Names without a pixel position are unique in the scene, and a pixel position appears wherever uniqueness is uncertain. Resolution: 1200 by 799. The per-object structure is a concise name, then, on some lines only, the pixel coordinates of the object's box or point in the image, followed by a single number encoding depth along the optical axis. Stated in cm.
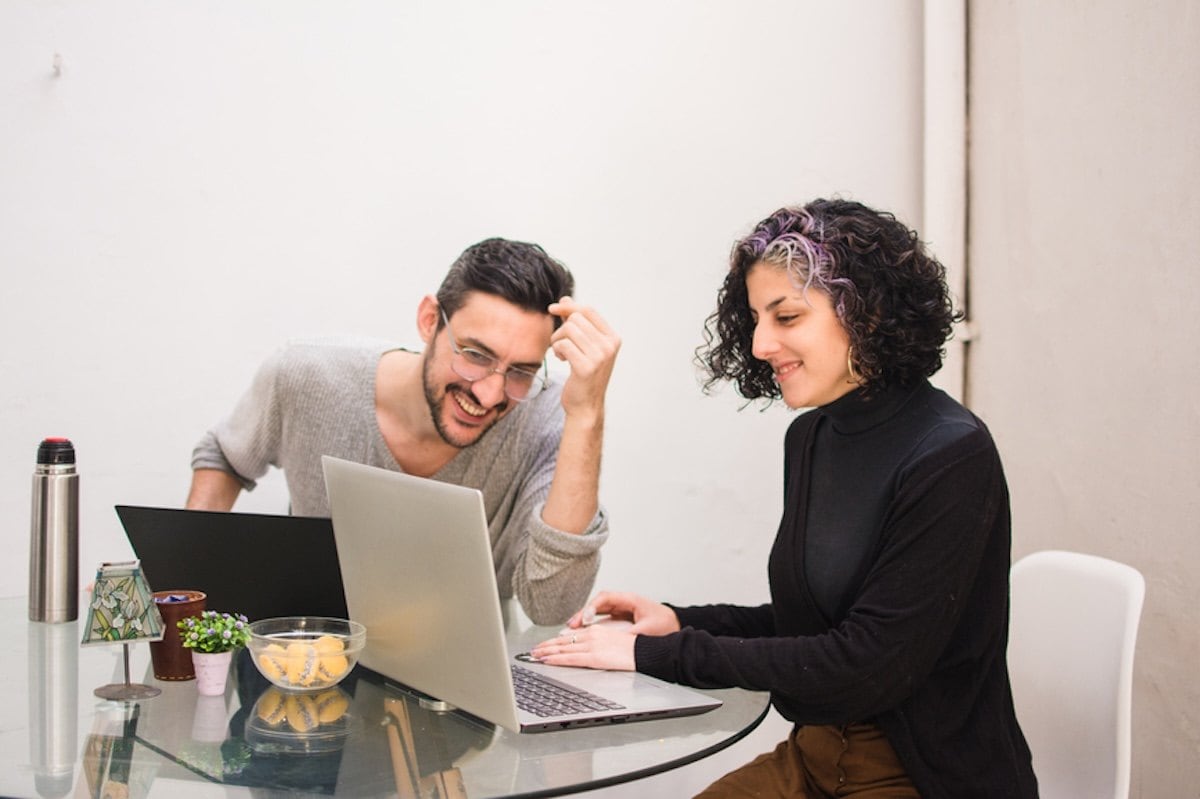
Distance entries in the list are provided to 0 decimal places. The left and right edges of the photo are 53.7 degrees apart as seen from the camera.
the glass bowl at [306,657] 153
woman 161
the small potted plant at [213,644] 155
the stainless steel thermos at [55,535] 190
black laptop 175
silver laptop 138
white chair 170
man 211
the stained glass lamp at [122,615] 156
